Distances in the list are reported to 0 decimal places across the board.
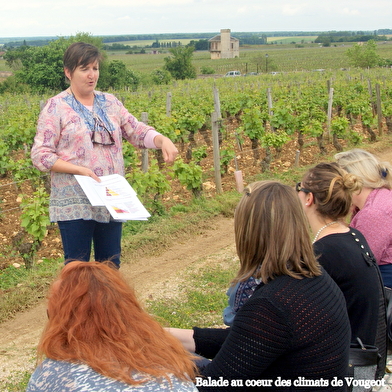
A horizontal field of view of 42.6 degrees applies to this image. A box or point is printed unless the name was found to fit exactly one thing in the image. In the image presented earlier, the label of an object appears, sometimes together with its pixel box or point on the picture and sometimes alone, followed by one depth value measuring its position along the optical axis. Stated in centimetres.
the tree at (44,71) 4691
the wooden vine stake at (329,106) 1198
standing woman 296
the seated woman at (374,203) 302
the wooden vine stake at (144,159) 713
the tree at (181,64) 5694
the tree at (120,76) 4603
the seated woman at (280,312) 175
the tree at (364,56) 5288
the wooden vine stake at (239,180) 732
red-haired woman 142
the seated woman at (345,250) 239
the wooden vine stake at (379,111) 1230
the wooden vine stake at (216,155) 770
